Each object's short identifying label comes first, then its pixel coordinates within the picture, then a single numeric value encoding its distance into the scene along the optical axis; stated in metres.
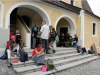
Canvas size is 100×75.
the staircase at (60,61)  3.43
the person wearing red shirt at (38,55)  3.87
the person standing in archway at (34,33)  5.20
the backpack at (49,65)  3.75
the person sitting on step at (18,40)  4.45
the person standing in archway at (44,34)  4.53
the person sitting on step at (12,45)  3.91
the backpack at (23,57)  3.78
